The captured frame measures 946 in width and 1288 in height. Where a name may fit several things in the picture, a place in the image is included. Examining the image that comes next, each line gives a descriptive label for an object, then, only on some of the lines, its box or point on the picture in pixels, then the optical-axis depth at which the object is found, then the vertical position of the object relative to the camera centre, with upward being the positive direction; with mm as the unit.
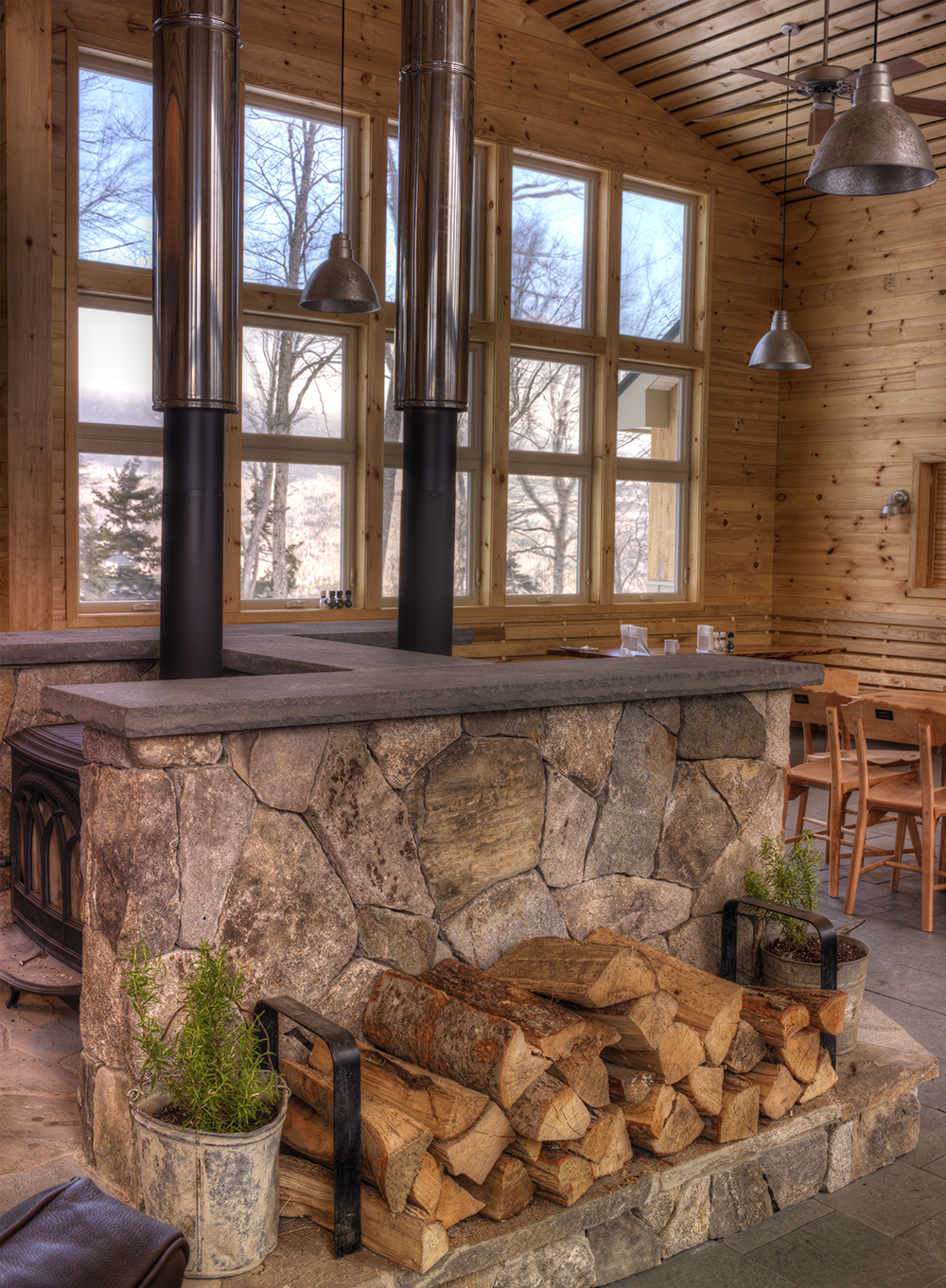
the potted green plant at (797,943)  3035 -993
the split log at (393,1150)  2123 -1053
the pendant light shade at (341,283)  5348 +1306
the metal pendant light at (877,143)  3254 +1215
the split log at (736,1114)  2568 -1189
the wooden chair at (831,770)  5324 -920
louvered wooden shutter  8812 +378
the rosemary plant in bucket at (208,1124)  2043 -990
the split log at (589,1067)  2359 -998
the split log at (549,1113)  2266 -1049
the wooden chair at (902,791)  4875 -948
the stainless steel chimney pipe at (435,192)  3643 +1181
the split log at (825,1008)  2820 -1037
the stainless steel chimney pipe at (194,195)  3061 +978
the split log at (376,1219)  2094 -1186
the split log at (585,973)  2480 -874
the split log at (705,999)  2590 -958
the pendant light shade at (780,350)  7176 +1383
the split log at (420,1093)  2219 -1025
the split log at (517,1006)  2357 -912
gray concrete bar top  2270 -261
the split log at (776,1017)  2713 -1033
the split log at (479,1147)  2188 -1085
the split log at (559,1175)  2283 -1178
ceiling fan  4934 +2165
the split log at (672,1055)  2477 -1028
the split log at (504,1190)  2238 -1185
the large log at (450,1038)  2273 -943
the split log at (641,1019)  2447 -939
